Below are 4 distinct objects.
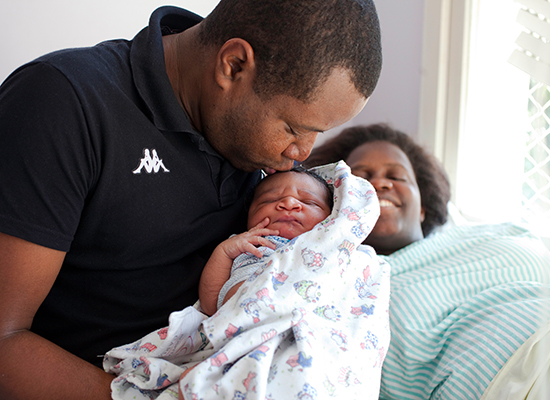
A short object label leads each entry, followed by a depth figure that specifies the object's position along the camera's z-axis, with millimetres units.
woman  1186
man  859
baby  1140
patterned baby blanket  865
